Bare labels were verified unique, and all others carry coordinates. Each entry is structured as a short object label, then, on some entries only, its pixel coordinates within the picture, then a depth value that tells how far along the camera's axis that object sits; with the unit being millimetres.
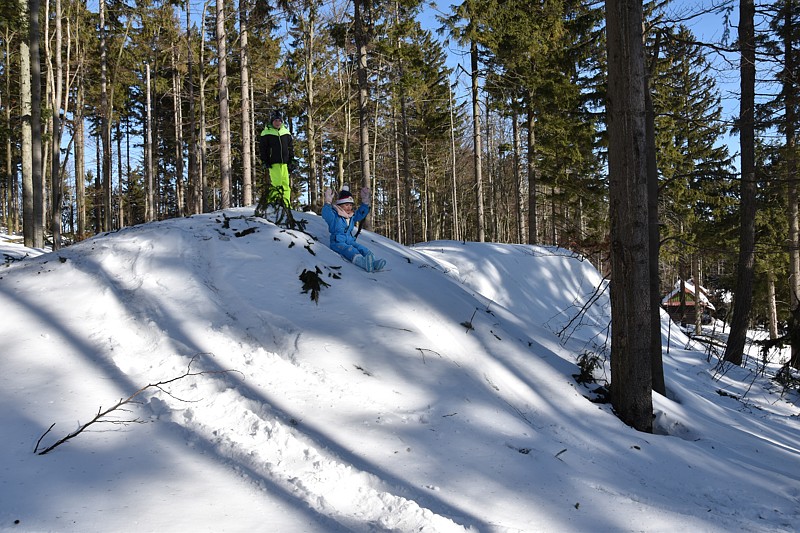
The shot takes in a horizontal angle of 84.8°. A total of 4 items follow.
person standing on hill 7590
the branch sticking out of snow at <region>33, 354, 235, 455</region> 2579
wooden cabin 37062
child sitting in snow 5977
